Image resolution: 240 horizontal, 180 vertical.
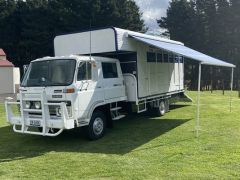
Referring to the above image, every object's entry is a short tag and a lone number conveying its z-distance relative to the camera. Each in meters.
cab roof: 8.90
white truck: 8.44
